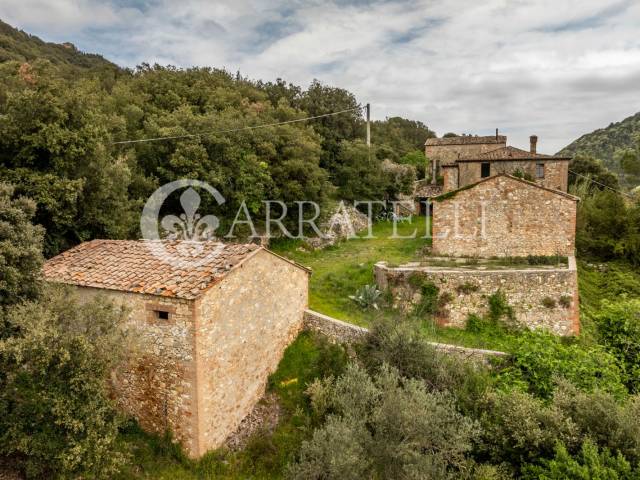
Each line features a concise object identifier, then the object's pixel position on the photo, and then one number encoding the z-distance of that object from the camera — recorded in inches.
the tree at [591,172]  1278.3
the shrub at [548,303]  531.5
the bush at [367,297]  560.1
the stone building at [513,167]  957.2
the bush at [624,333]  479.2
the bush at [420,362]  380.8
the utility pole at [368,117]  1217.2
